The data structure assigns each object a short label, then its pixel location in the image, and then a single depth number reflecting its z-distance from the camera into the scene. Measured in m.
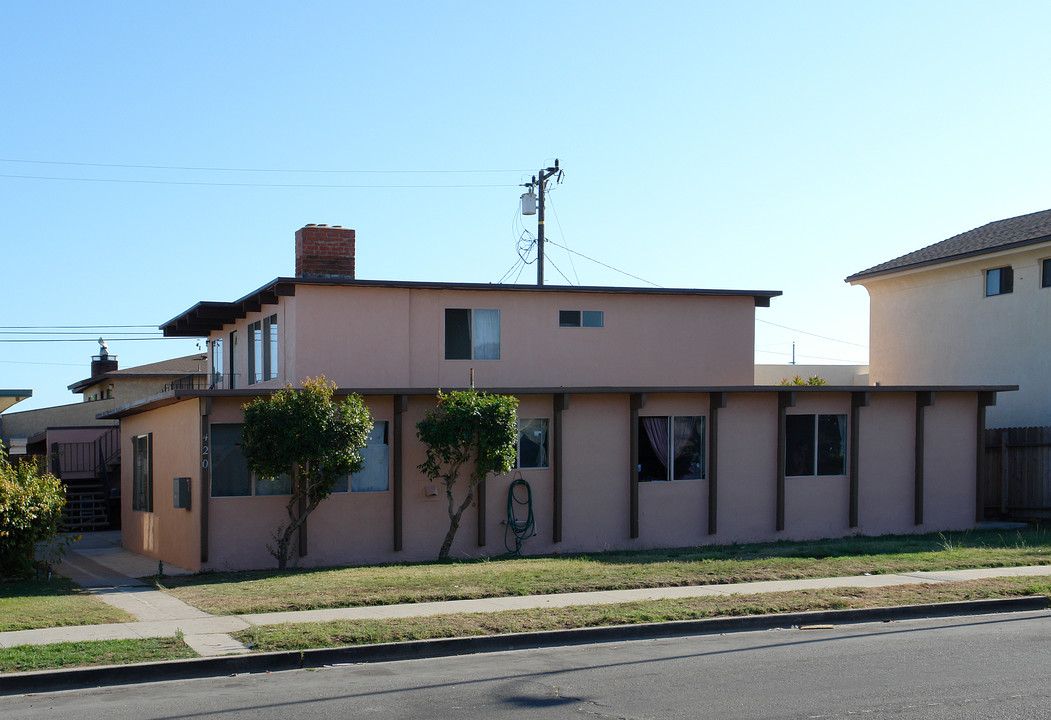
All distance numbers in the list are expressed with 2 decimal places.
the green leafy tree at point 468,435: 17.95
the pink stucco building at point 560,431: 18.52
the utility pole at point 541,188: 33.66
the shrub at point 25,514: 15.25
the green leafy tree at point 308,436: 16.58
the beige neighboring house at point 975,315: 26.39
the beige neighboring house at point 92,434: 29.92
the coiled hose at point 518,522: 19.52
